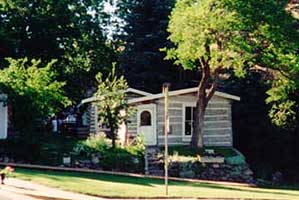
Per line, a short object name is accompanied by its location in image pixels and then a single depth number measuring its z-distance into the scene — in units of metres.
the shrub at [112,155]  25.73
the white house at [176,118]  32.44
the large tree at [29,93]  25.02
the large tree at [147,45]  41.59
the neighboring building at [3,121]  29.38
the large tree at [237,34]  26.88
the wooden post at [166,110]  17.18
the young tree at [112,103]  27.25
